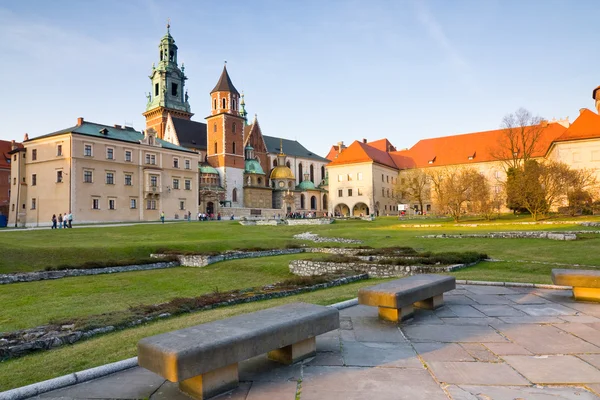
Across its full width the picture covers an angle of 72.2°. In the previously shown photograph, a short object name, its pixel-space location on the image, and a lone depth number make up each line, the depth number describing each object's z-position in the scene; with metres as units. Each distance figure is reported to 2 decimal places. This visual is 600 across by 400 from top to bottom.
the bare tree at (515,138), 54.26
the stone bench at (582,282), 8.11
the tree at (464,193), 42.56
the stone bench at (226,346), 3.92
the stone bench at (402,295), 6.62
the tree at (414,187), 68.00
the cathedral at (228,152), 74.38
